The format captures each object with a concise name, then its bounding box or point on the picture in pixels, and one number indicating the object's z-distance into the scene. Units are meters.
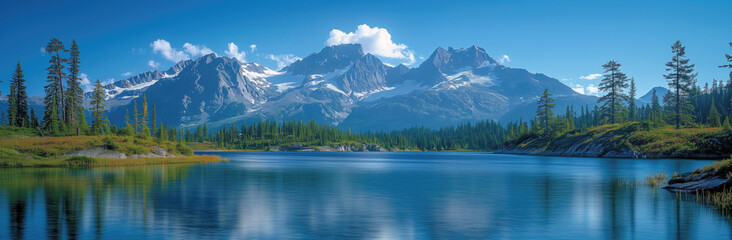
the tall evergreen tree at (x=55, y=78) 96.94
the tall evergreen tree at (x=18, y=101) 108.79
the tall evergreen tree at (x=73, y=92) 103.75
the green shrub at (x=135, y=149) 84.26
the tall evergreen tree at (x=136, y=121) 146.01
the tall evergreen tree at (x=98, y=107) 115.68
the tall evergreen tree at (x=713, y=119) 144.96
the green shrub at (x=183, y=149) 103.50
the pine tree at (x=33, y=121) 109.74
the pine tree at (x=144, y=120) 142.54
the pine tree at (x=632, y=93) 186.25
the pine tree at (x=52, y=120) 95.38
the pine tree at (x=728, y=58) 68.12
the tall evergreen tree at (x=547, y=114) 168.00
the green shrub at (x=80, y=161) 71.12
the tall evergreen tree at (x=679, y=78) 114.75
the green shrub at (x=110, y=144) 80.94
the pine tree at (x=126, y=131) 103.02
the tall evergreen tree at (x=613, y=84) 148.62
